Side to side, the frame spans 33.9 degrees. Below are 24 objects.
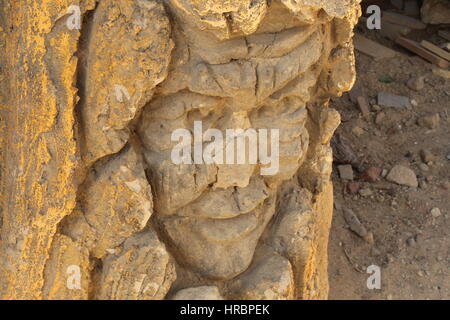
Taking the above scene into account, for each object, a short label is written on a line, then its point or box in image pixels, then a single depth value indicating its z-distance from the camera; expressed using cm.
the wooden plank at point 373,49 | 541
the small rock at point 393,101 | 497
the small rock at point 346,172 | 447
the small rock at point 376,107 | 495
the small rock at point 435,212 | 421
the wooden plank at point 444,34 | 561
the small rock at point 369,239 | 407
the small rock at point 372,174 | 445
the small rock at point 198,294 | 272
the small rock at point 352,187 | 440
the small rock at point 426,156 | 457
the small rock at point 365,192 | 438
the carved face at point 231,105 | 252
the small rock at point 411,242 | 405
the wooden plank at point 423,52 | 534
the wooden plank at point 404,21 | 570
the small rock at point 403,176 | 441
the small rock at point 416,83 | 510
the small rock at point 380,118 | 486
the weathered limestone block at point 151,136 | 246
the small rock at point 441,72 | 527
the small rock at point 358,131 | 479
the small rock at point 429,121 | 479
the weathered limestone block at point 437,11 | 562
